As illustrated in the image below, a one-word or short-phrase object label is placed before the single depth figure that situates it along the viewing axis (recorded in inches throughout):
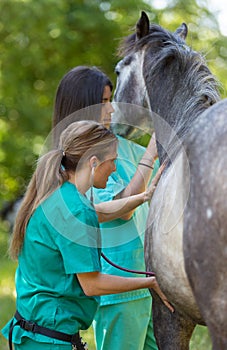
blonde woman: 204.1
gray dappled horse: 168.7
